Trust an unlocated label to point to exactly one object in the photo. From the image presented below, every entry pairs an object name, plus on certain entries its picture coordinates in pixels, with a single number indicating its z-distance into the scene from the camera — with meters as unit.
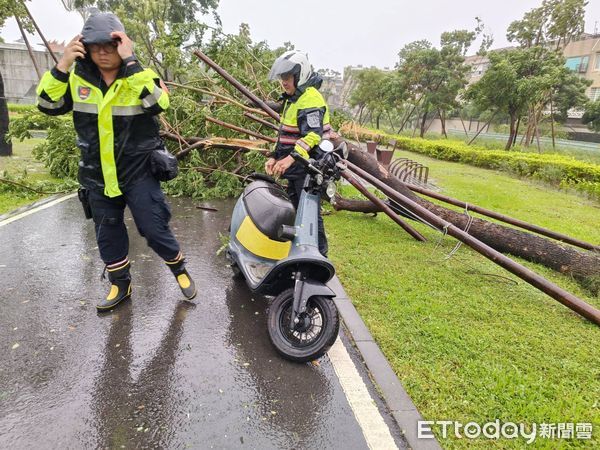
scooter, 2.57
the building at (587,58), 40.00
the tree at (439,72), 25.00
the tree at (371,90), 32.28
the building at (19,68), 27.25
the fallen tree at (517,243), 4.49
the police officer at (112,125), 2.56
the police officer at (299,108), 3.14
